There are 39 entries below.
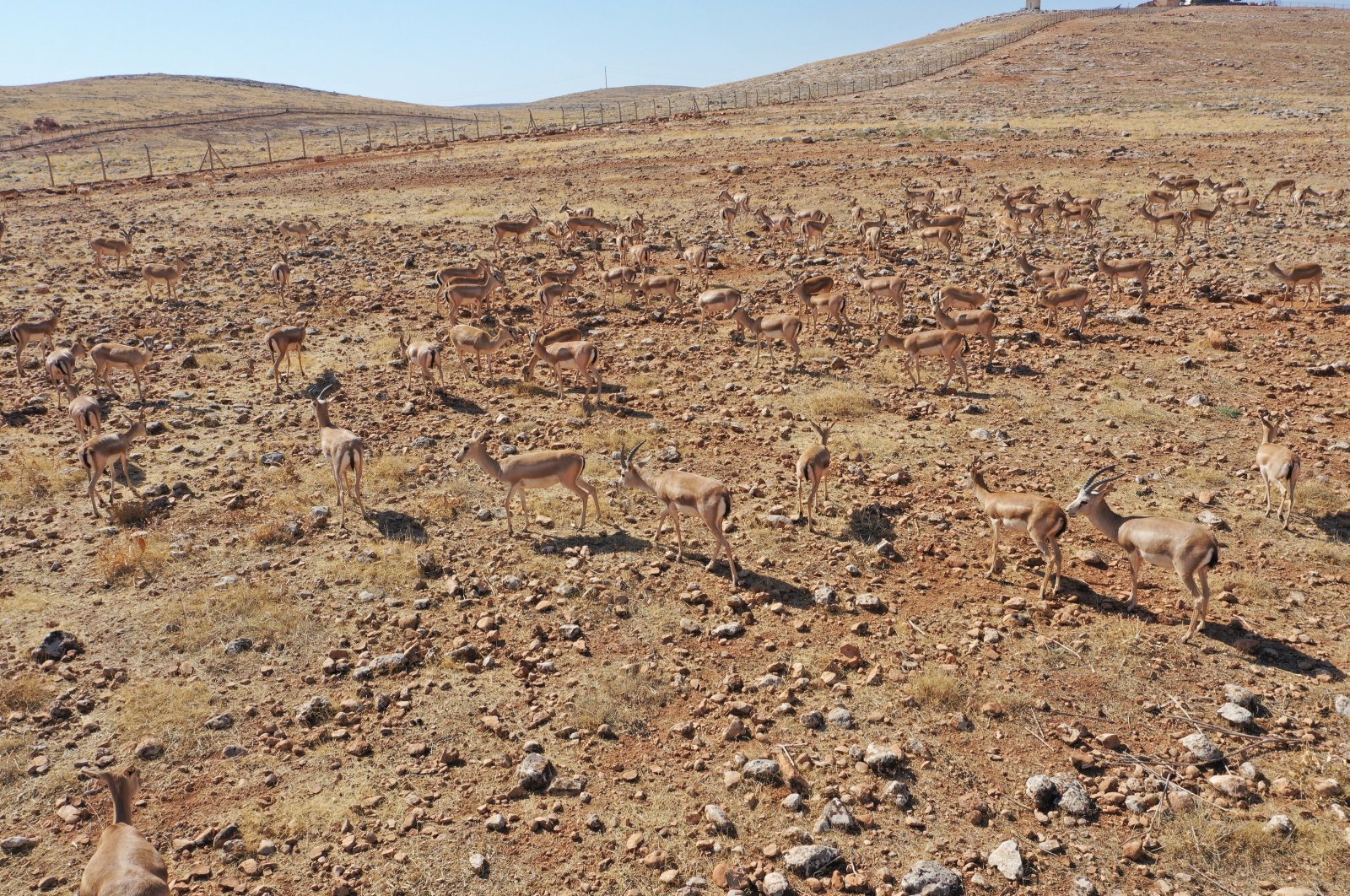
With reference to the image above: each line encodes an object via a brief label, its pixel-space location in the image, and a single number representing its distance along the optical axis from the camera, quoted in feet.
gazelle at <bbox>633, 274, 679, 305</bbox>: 71.05
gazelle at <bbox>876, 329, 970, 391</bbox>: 53.67
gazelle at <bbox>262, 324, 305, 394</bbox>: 56.65
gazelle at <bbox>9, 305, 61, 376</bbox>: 61.67
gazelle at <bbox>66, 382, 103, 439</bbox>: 47.75
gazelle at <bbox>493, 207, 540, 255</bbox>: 93.25
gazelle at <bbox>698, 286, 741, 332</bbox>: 67.21
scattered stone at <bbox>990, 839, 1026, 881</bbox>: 21.68
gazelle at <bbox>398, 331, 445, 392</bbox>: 54.75
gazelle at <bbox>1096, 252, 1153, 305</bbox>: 66.74
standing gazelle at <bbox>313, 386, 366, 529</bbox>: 40.96
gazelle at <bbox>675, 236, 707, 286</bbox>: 79.36
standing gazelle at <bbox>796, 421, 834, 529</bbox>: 38.78
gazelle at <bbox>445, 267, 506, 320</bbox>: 68.18
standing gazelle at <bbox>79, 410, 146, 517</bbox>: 41.91
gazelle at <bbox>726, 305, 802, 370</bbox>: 58.49
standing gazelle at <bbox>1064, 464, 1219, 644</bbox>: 30.19
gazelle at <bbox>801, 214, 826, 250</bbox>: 87.97
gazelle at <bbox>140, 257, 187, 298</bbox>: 75.92
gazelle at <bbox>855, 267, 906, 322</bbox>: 66.08
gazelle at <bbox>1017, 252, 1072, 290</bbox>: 66.64
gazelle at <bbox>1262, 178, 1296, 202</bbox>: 97.14
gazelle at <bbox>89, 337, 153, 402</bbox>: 55.72
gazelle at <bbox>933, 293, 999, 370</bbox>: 58.44
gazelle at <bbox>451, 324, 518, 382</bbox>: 58.23
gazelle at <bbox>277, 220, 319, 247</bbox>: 98.99
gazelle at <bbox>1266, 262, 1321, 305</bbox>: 61.87
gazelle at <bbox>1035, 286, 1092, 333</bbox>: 61.46
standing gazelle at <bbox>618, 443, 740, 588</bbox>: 35.12
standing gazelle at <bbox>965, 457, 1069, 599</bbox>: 33.30
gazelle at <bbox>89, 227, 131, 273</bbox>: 87.61
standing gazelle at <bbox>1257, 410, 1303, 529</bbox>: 36.45
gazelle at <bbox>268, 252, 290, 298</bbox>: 75.92
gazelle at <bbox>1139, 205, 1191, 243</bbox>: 82.84
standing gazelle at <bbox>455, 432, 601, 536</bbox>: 39.50
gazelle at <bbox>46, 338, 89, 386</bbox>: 54.34
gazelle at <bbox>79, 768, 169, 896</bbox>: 20.33
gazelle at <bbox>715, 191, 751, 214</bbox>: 104.88
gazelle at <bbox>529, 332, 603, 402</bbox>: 53.83
